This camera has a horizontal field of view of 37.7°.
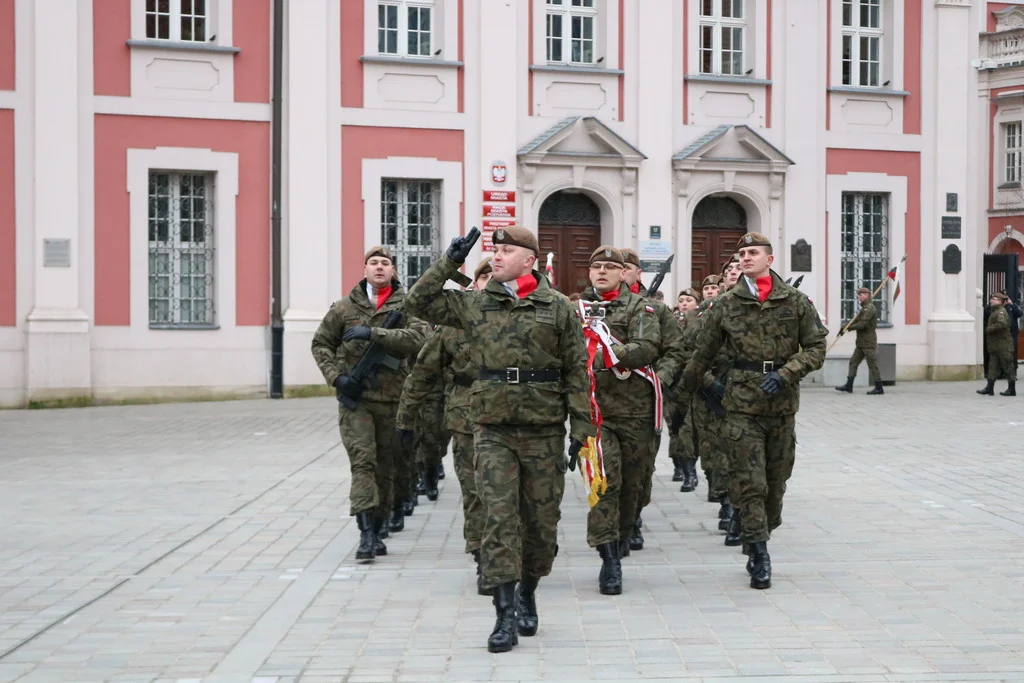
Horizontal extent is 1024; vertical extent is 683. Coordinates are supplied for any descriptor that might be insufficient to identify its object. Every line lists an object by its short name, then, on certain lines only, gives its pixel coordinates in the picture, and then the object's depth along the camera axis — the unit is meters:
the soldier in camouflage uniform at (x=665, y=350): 8.64
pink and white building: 21.94
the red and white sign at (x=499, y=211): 23.22
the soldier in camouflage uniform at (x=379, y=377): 9.07
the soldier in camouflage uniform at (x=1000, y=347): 24.30
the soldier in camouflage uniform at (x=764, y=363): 8.29
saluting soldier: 6.81
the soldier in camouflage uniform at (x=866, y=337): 24.41
